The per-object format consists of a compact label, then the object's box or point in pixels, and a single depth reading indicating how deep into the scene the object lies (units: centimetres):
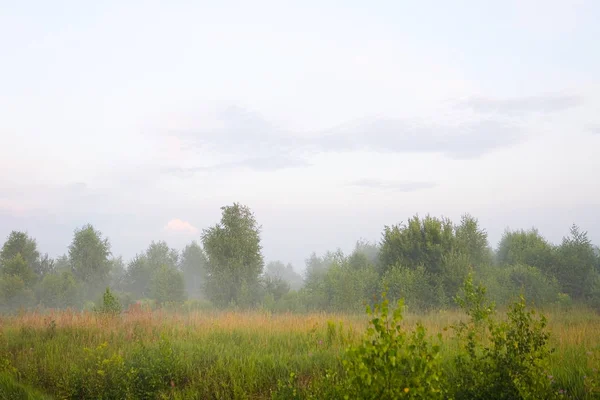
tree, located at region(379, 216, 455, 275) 2358
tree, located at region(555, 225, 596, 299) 2667
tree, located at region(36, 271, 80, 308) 3475
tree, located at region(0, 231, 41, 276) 3606
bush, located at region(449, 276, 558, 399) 526
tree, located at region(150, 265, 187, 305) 3700
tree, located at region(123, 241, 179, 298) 4779
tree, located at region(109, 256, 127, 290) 4965
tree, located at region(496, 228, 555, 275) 2852
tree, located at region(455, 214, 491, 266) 2761
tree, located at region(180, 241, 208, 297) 6519
